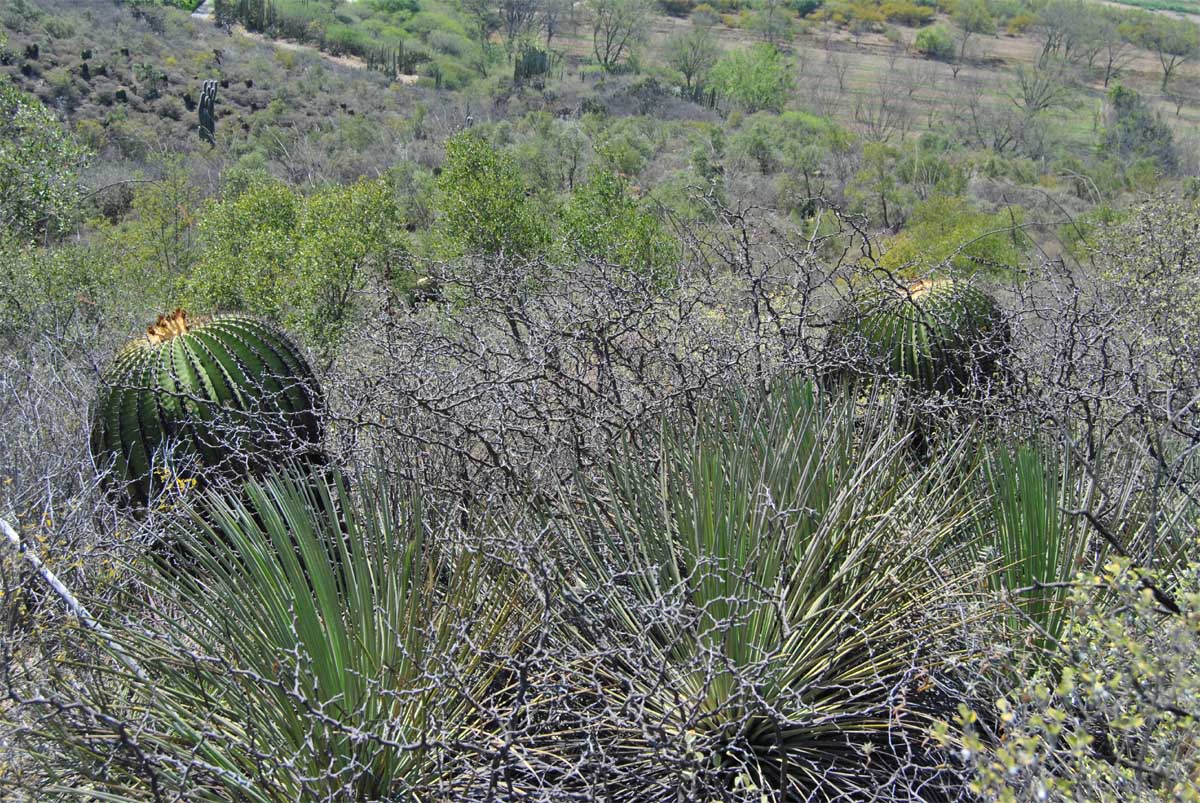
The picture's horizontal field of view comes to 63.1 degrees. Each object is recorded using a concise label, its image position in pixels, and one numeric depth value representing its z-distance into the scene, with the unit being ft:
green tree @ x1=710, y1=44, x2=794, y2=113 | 191.52
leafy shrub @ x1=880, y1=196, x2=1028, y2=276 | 55.77
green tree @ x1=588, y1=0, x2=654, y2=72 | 256.11
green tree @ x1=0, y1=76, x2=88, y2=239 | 42.91
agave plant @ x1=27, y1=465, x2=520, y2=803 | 7.88
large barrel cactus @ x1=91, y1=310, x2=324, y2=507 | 16.03
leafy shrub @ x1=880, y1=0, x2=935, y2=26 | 322.55
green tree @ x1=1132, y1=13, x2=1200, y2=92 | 255.09
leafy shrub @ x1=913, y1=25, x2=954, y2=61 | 278.26
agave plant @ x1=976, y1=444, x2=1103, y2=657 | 9.95
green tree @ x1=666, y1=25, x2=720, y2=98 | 221.25
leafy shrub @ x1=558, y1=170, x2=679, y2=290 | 48.37
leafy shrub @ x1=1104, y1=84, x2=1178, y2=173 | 146.50
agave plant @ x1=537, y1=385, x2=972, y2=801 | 8.29
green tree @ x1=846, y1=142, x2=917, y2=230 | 102.06
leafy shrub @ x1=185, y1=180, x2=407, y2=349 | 46.11
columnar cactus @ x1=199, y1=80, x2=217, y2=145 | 119.44
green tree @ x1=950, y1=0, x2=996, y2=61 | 303.07
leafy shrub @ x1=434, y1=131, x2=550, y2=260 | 52.75
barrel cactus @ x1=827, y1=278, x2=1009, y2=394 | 19.65
